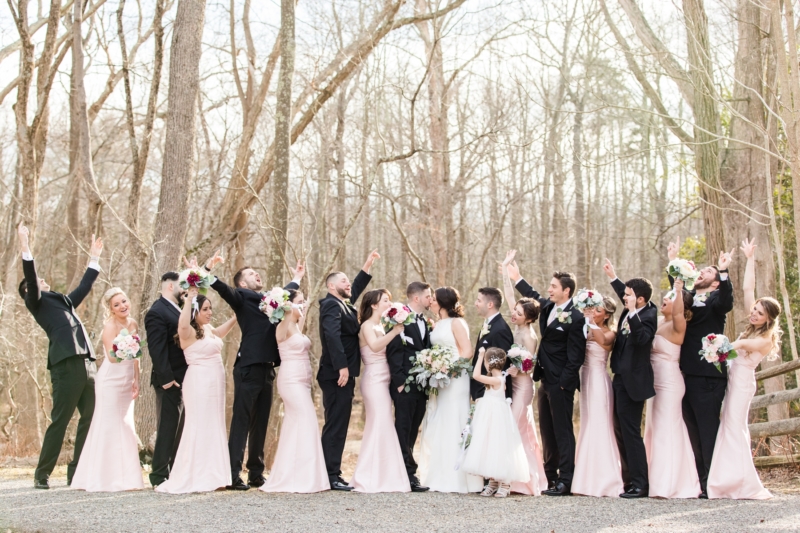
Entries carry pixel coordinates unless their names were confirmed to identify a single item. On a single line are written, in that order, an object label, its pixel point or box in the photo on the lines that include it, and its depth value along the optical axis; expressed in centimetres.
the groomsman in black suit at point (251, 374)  739
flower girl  699
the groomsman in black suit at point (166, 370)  734
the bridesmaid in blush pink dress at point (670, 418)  708
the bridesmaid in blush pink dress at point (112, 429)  734
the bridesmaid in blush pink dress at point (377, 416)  734
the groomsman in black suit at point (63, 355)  754
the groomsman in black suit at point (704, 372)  711
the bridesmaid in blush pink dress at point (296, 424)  723
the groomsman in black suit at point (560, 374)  728
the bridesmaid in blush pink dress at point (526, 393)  748
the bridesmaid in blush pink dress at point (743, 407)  693
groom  754
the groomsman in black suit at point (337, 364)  739
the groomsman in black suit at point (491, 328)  747
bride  738
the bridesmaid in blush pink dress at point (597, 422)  721
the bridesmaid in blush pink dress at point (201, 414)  714
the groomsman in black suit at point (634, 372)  701
